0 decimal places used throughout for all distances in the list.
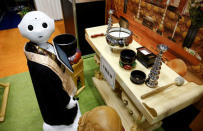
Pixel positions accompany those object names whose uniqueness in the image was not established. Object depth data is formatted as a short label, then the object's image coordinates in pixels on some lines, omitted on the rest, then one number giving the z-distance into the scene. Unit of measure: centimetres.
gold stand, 187
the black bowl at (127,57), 119
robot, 98
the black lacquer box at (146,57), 123
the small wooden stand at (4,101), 177
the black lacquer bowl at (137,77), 108
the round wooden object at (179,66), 116
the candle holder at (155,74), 98
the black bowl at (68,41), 159
